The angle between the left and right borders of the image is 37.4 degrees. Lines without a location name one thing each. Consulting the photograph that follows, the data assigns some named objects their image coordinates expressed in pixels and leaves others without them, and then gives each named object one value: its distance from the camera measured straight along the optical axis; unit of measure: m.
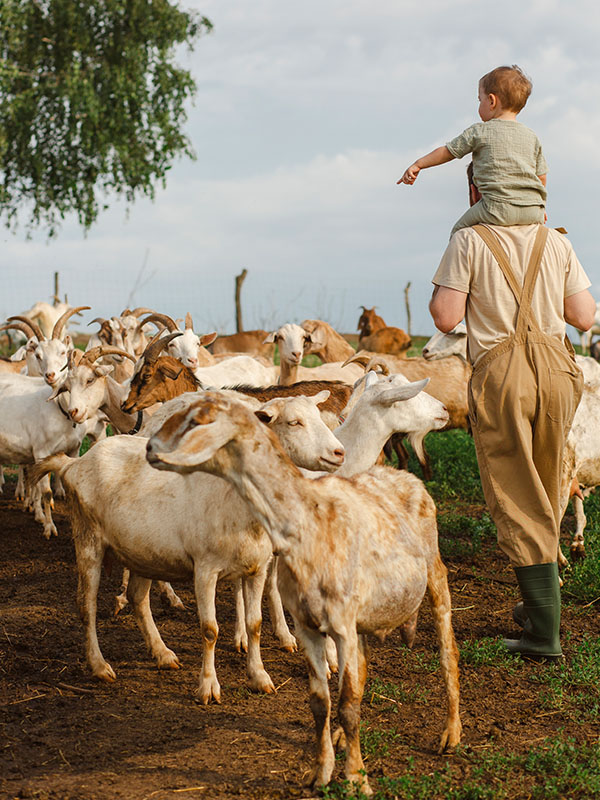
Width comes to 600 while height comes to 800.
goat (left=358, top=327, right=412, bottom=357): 14.64
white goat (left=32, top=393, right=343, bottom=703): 3.98
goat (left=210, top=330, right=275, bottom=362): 15.75
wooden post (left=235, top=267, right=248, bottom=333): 22.42
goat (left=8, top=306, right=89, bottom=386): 8.23
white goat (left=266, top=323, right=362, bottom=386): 9.98
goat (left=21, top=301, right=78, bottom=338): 13.13
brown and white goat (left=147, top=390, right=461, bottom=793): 2.74
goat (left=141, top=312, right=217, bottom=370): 8.97
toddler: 4.07
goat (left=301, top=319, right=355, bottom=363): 12.52
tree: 20.81
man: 4.12
